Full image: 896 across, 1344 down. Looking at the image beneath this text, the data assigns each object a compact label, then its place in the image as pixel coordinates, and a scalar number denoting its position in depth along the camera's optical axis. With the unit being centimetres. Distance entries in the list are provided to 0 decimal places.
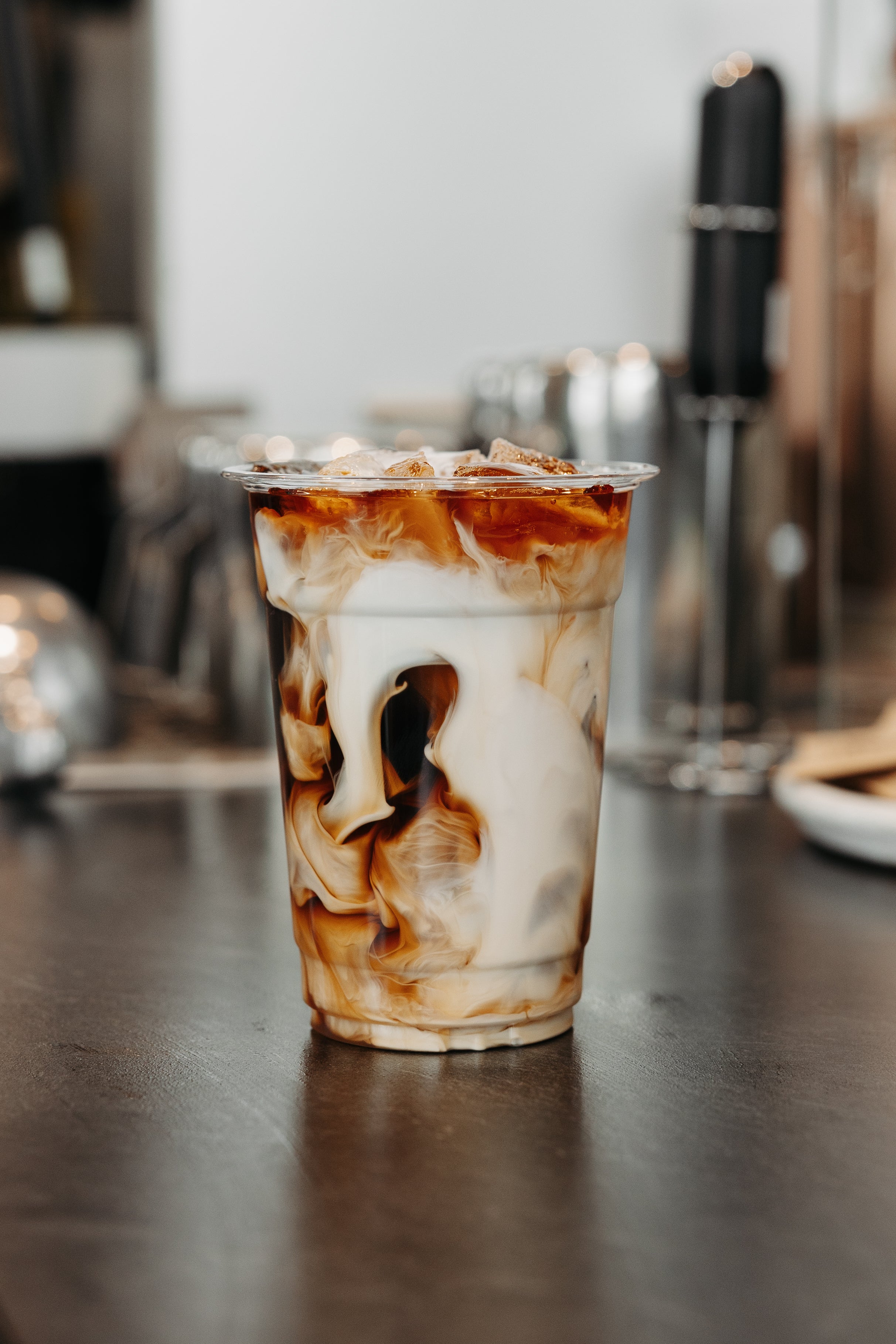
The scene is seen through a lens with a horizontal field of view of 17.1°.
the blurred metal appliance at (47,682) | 94
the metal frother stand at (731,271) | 93
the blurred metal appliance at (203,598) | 104
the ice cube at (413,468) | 63
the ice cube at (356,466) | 64
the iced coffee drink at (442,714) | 62
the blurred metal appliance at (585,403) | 99
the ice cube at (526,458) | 64
